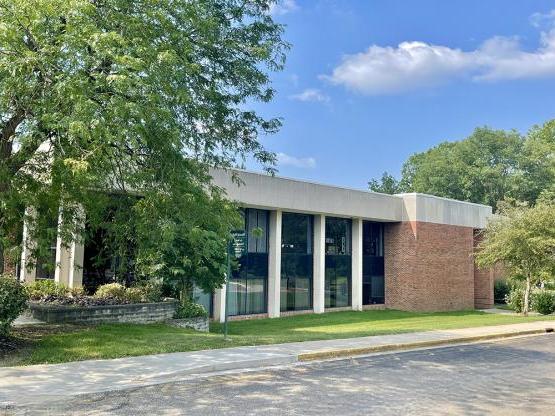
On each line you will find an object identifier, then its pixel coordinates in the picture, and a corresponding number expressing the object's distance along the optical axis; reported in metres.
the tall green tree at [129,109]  9.16
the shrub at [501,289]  43.41
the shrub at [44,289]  18.30
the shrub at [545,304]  32.81
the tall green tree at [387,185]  78.56
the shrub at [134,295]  18.64
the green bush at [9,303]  11.52
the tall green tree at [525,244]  29.47
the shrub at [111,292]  18.66
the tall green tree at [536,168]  60.56
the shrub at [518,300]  34.06
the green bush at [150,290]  19.22
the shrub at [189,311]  19.28
